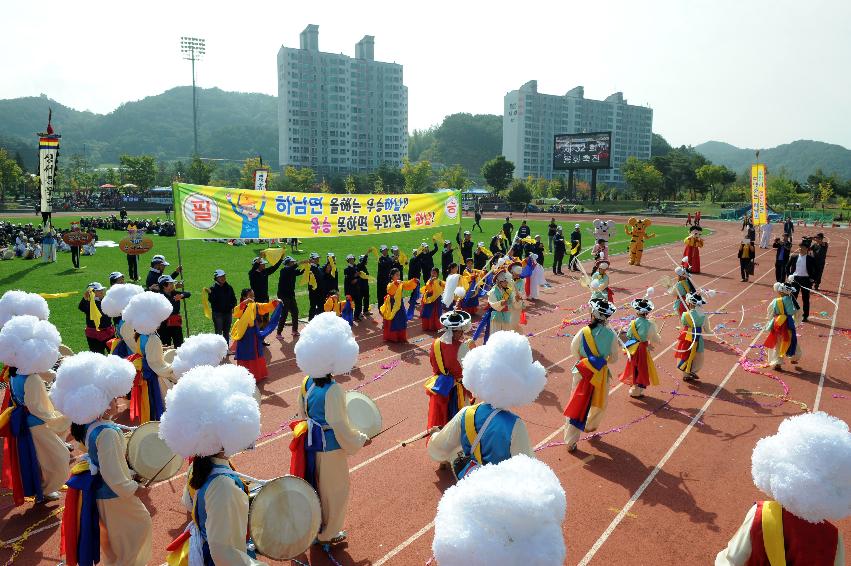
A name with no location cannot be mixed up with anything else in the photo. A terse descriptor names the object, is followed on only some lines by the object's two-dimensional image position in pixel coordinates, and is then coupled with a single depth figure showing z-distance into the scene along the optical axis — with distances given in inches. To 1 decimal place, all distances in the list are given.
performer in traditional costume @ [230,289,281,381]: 384.5
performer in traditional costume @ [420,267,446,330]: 538.6
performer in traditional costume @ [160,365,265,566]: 128.3
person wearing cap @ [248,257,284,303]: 497.0
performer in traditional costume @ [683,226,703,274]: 899.9
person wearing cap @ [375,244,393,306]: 636.7
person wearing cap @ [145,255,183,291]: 470.1
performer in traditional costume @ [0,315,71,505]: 219.9
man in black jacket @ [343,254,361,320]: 577.0
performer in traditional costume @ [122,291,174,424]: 276.4
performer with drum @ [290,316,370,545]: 190.9
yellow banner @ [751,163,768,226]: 788.6
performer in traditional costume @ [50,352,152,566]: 163.8
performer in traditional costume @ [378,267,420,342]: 503.8
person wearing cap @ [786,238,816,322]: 620.1
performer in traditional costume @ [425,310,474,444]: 260.5
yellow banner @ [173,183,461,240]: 376.5
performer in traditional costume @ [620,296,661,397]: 363.9
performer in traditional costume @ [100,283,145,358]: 320.2
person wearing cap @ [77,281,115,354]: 379.2
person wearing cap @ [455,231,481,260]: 817.5
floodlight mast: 3063.2
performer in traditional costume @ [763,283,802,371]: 423.8
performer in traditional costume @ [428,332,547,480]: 160.1
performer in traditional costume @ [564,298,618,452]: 287.4
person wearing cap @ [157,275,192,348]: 399.9
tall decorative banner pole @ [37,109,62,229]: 886.4
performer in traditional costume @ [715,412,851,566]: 115.6
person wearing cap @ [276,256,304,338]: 519.8
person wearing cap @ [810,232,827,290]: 681.0
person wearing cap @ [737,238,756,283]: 834.8
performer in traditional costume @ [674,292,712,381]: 406.9
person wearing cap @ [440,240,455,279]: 737.0
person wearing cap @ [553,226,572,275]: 882.6
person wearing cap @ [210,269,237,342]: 442.6
